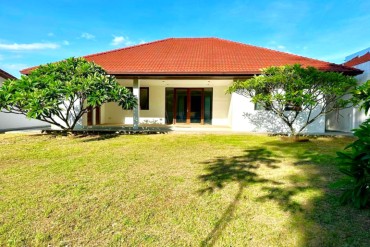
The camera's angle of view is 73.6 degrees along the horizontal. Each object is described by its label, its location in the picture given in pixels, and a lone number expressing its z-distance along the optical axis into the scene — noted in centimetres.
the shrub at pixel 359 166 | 321
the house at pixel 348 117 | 1191
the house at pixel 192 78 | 1254
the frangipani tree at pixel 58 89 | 885
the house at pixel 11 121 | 1509
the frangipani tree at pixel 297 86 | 880
